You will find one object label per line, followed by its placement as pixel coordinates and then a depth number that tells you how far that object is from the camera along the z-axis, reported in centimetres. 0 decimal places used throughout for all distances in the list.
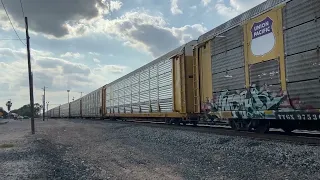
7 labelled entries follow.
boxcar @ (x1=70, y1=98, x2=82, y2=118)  6162
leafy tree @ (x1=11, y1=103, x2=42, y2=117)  16125
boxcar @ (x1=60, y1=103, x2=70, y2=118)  7743
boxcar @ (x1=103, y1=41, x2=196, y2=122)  1733
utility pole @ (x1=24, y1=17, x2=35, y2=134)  2339
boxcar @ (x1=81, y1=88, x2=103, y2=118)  4248
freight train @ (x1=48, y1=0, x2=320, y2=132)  911
